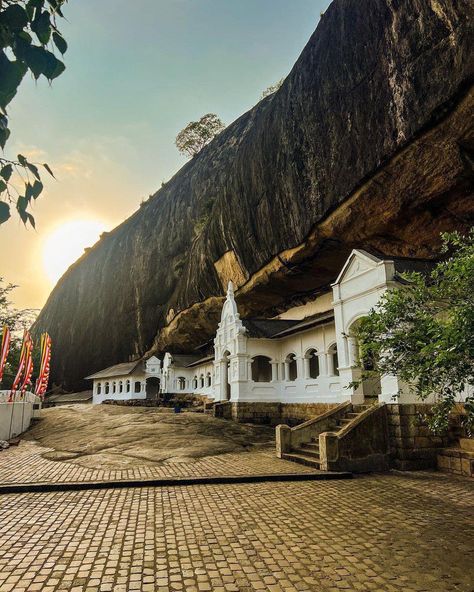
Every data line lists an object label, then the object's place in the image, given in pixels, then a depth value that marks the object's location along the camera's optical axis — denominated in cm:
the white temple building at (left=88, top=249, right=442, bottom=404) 1352
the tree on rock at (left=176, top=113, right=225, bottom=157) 5100
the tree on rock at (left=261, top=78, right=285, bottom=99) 3984
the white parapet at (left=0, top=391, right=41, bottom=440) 1766
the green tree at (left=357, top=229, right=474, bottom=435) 557
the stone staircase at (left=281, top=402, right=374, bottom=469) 1167
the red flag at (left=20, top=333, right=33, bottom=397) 2100
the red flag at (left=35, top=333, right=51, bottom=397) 2645
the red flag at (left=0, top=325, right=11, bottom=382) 1703
